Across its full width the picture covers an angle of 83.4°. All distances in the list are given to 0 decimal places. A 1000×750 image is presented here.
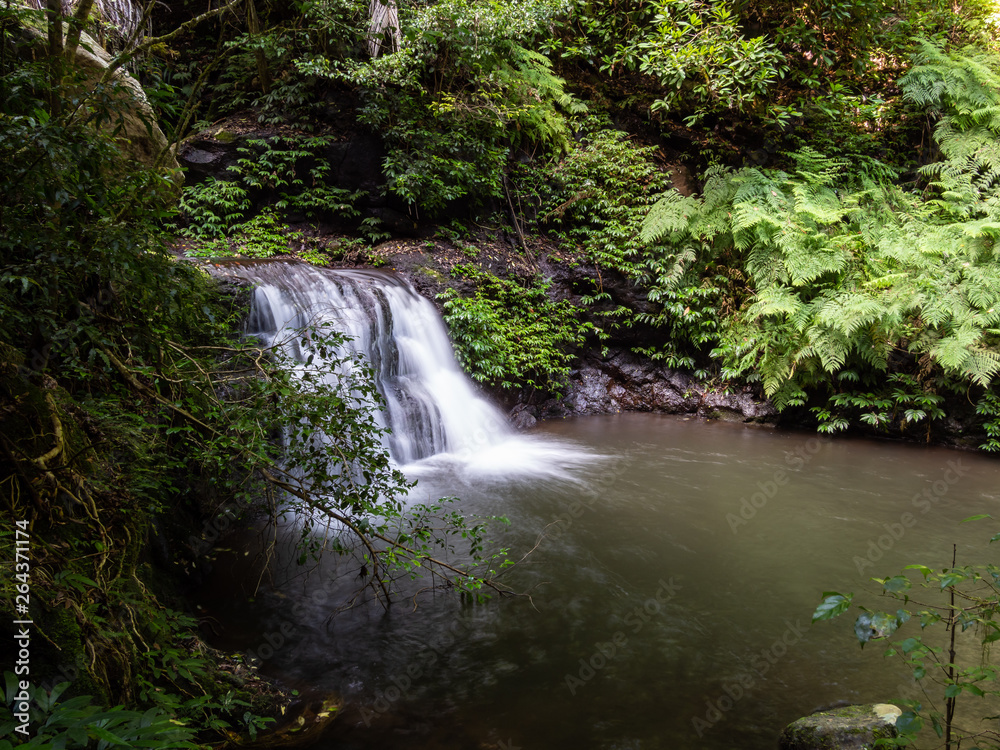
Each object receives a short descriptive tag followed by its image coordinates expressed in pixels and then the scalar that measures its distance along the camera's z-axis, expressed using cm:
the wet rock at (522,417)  882
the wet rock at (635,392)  950
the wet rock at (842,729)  262
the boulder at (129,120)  482
